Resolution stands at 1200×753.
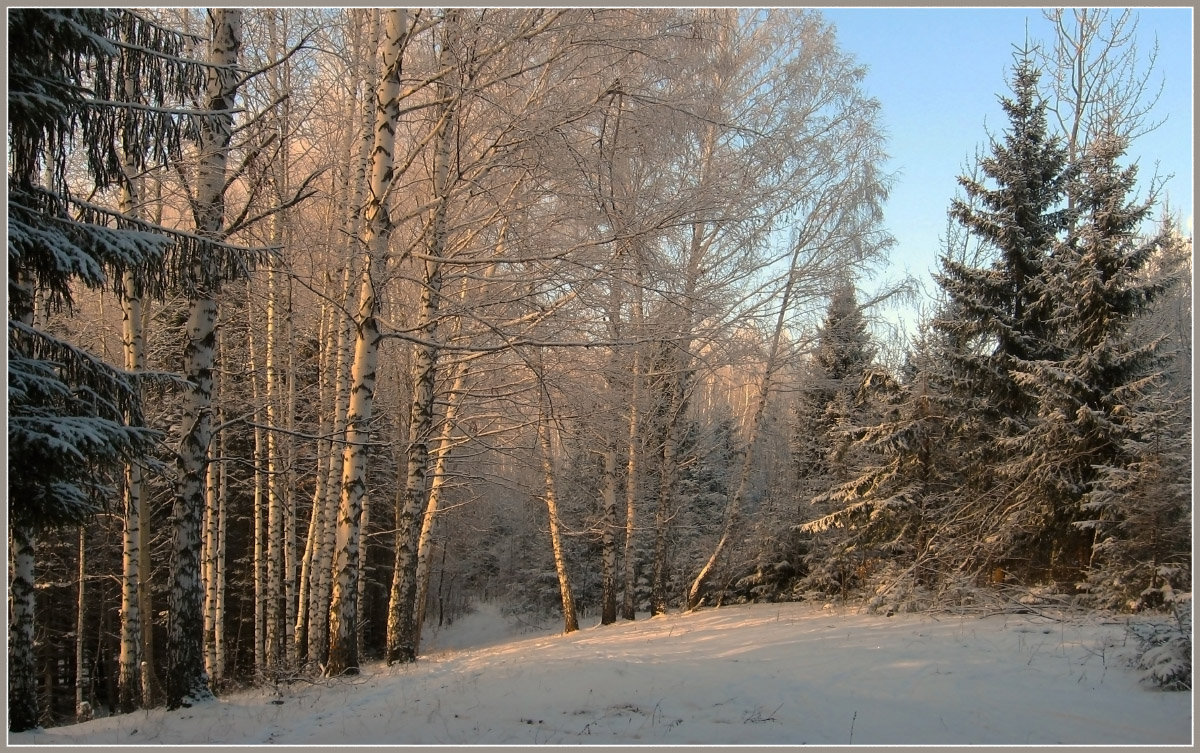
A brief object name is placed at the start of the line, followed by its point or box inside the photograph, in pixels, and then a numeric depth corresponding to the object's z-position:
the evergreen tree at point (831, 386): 14.84
